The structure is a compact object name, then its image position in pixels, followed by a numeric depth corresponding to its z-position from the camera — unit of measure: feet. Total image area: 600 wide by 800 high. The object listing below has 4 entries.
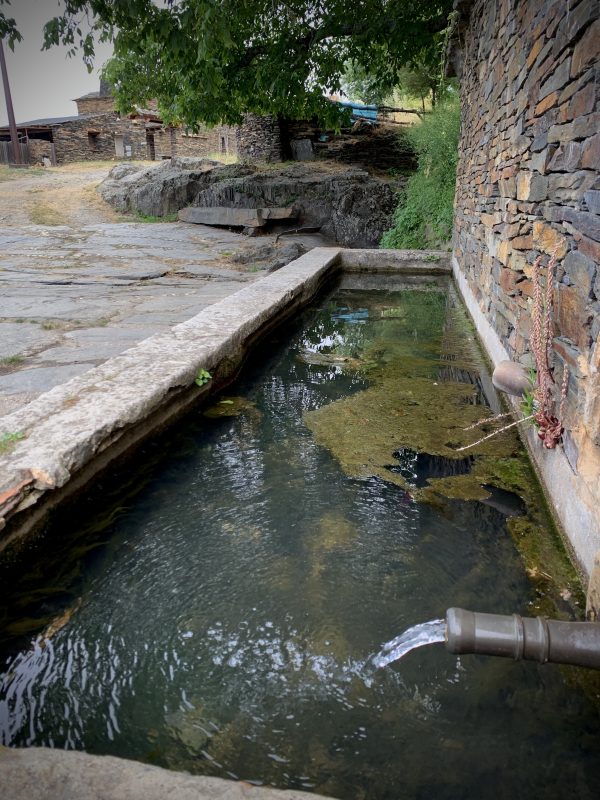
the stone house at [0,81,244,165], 78.28
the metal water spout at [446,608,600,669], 4.55
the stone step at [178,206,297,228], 34.71
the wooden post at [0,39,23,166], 68.90
